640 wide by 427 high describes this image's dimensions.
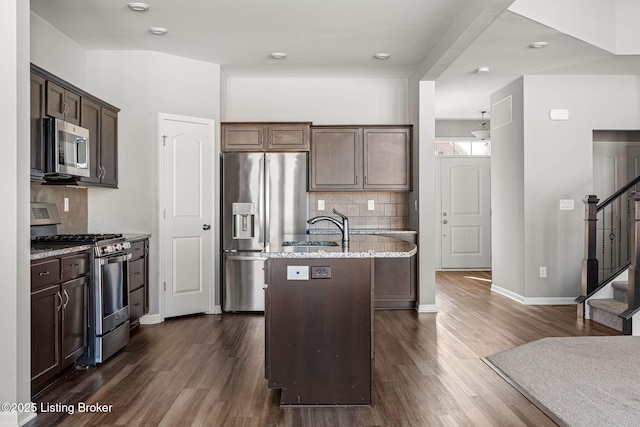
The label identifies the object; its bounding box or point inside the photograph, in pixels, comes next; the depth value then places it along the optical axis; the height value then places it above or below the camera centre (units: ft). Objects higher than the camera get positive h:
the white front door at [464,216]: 29.81 -0.27
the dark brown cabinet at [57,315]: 9.69 -2.19
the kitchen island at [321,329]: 9.33 -2.23
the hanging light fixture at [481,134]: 26.96 +4.26
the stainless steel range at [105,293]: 11.85 -2.05
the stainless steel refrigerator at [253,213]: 18.06 -0.05
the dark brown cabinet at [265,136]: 18.85 +2.89
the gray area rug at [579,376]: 8.60 -3.51
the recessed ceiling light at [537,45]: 15.59 +5.32
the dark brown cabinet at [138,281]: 14.90 -2.19
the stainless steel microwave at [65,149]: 11.79 +1.59
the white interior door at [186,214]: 16.97 -0.08
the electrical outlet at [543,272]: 19.27 -2.36
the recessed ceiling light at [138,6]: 12.98 +5.46
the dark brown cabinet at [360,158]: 19.71 +2.15
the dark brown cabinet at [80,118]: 11.43 +2.52
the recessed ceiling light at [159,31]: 14.83 +5.51
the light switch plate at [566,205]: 19.31 +0.25
